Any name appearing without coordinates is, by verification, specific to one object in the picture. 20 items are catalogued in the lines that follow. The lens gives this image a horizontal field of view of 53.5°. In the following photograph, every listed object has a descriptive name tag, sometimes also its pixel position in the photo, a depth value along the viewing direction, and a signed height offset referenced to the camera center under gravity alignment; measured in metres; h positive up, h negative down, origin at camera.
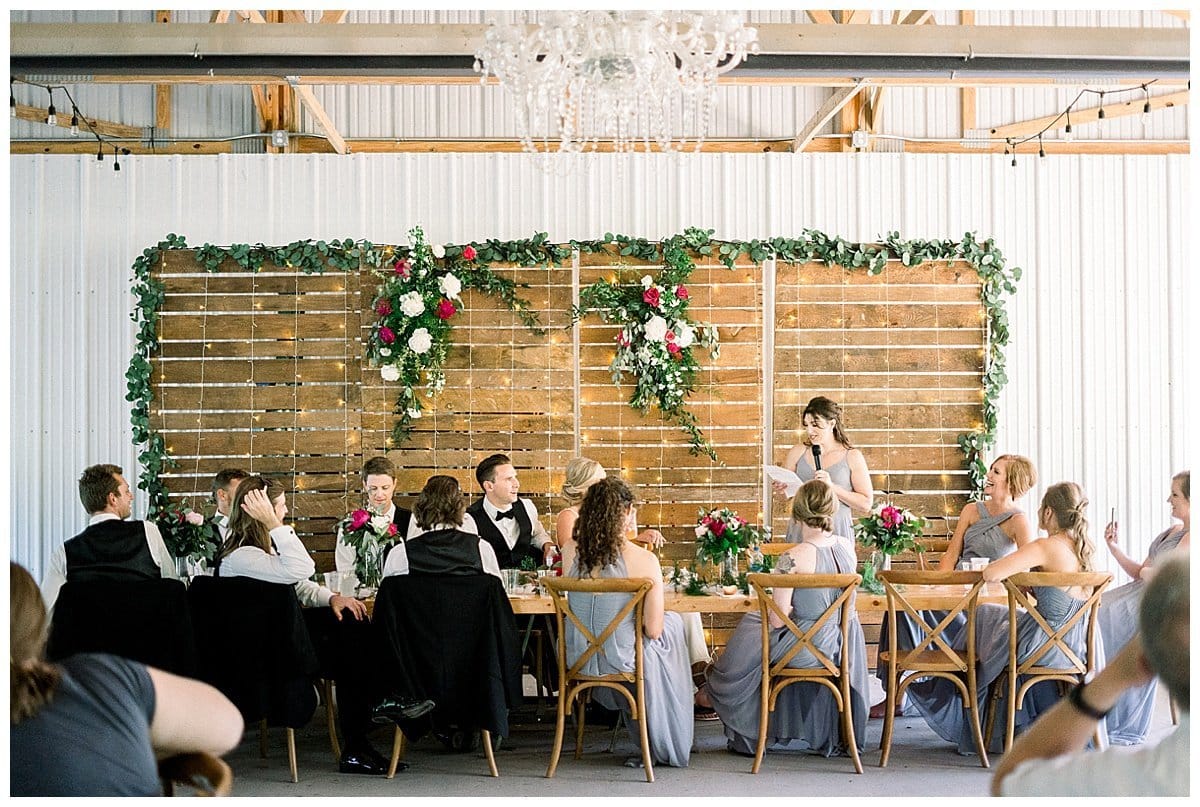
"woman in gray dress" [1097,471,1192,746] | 5.59 -1.10
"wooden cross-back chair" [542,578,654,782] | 4.97 -1.07
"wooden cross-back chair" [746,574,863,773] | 5.14 -1.15
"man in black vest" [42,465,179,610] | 4.70 -0.56
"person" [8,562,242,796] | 2.17 -0.57
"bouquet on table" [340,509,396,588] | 5.85 -0.69
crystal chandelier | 4.14 +1.21
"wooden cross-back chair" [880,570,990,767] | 5.20 -1.15
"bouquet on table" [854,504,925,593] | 5.81 -0.64
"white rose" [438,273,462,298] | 7.51 +0.74
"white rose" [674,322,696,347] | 7.54 +0.43
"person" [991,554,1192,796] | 2.24 -0.65
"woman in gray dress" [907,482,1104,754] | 5.27 -0.88
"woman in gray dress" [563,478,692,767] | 5.16 -0.97
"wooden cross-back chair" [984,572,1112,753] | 5.08 -1.07
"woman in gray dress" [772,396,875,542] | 7.04 -0.37
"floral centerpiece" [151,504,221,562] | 5.87 -0.66
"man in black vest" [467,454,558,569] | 6.61 -0.65
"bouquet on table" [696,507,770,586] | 5.71 -0.66
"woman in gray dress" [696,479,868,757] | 5.30 -1.18
